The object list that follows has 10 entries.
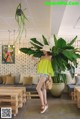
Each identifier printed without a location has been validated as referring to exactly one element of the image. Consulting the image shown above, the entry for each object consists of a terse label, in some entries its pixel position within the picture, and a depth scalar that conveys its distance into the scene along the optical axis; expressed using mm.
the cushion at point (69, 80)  4602
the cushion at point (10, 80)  4826
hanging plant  2663
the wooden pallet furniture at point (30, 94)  3865
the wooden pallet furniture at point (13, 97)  2571
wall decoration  5360
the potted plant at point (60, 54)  3351
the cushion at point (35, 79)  4744
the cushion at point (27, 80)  4642
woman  2764
